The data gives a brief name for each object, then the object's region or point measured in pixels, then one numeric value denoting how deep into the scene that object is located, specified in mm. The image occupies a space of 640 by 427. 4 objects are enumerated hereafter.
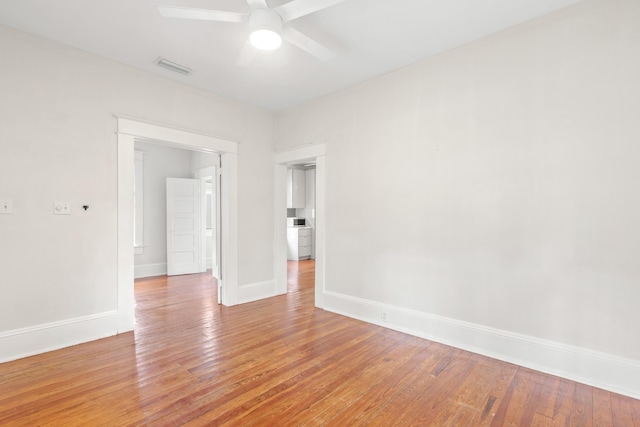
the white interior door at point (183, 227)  6285
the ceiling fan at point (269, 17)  1967
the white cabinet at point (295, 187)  8664
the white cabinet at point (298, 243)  8391
